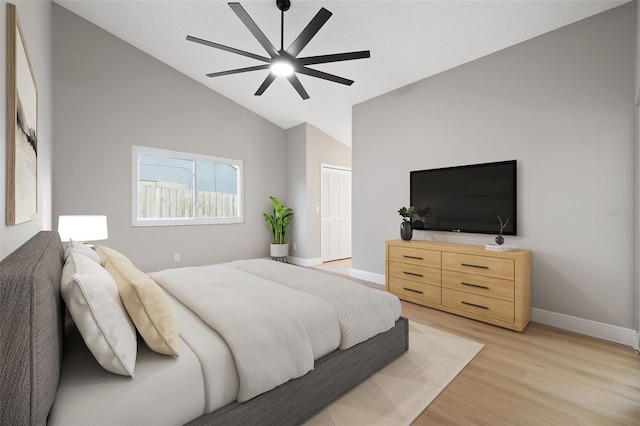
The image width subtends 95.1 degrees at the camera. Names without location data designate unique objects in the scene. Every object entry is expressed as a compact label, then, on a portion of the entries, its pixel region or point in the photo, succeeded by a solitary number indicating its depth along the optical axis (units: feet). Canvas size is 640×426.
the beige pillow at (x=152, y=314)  3.72
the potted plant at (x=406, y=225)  11.87
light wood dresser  8.60
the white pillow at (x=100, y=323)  3.28
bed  2.50
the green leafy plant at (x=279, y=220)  18.35
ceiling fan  6.93
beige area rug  5.06
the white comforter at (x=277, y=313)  4.23
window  14.42
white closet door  19.51
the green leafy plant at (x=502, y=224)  9.82
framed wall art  4.35
